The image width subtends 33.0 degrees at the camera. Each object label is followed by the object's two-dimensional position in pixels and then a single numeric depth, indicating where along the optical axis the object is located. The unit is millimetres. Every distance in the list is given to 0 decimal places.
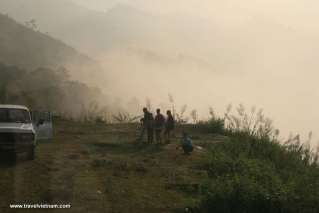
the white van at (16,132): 14773
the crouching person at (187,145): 18578
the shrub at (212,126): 25719
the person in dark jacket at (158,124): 20905
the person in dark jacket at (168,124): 21212
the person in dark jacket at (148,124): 21016
